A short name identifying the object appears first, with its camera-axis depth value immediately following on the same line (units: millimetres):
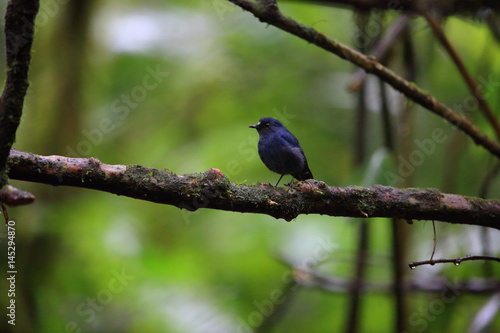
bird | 7270
